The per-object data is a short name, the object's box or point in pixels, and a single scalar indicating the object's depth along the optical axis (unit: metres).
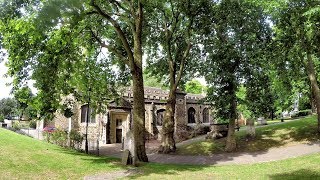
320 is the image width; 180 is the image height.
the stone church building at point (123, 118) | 31.25
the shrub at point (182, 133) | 34.24
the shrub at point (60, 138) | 22.62
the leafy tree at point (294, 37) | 15.77
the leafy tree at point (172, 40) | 21.22
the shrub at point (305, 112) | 44.30
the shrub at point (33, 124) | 47.09
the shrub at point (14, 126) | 33.31
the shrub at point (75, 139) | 22.11
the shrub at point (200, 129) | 36.22
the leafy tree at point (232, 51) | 20.08
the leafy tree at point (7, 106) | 78.56
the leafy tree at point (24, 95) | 15.60
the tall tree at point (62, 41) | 12.91
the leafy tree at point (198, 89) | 71.26
